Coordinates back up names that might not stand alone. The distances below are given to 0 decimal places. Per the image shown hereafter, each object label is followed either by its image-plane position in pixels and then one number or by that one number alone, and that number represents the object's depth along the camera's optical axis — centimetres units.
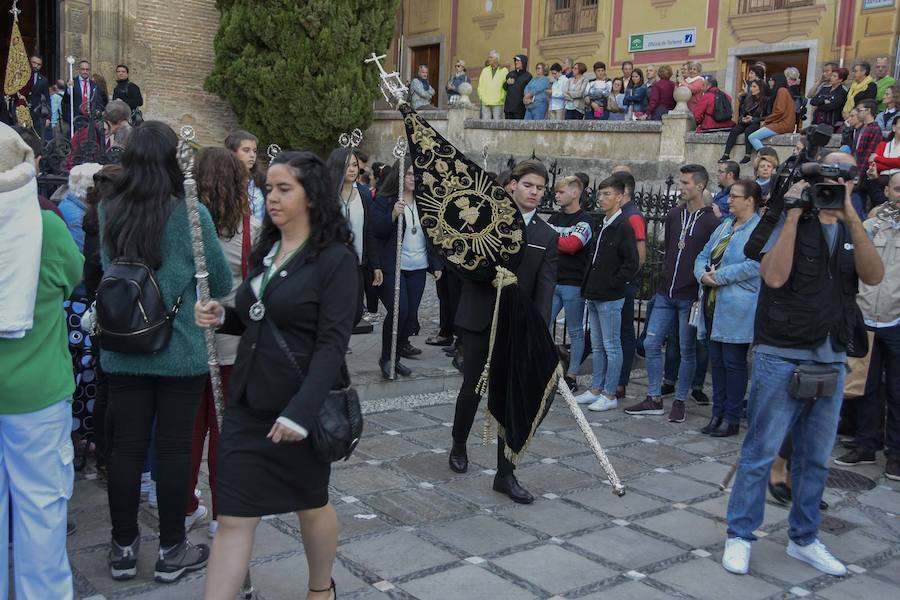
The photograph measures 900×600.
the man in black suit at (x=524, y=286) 523
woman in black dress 310
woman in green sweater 364
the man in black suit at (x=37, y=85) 1584
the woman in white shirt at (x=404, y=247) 795
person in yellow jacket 2072
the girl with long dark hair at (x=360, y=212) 712
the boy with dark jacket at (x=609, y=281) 727
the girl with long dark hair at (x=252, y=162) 526
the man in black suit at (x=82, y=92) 1440
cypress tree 1927
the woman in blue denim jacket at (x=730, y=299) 654
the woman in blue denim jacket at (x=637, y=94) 1775
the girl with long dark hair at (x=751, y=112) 1430
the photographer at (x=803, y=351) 413
